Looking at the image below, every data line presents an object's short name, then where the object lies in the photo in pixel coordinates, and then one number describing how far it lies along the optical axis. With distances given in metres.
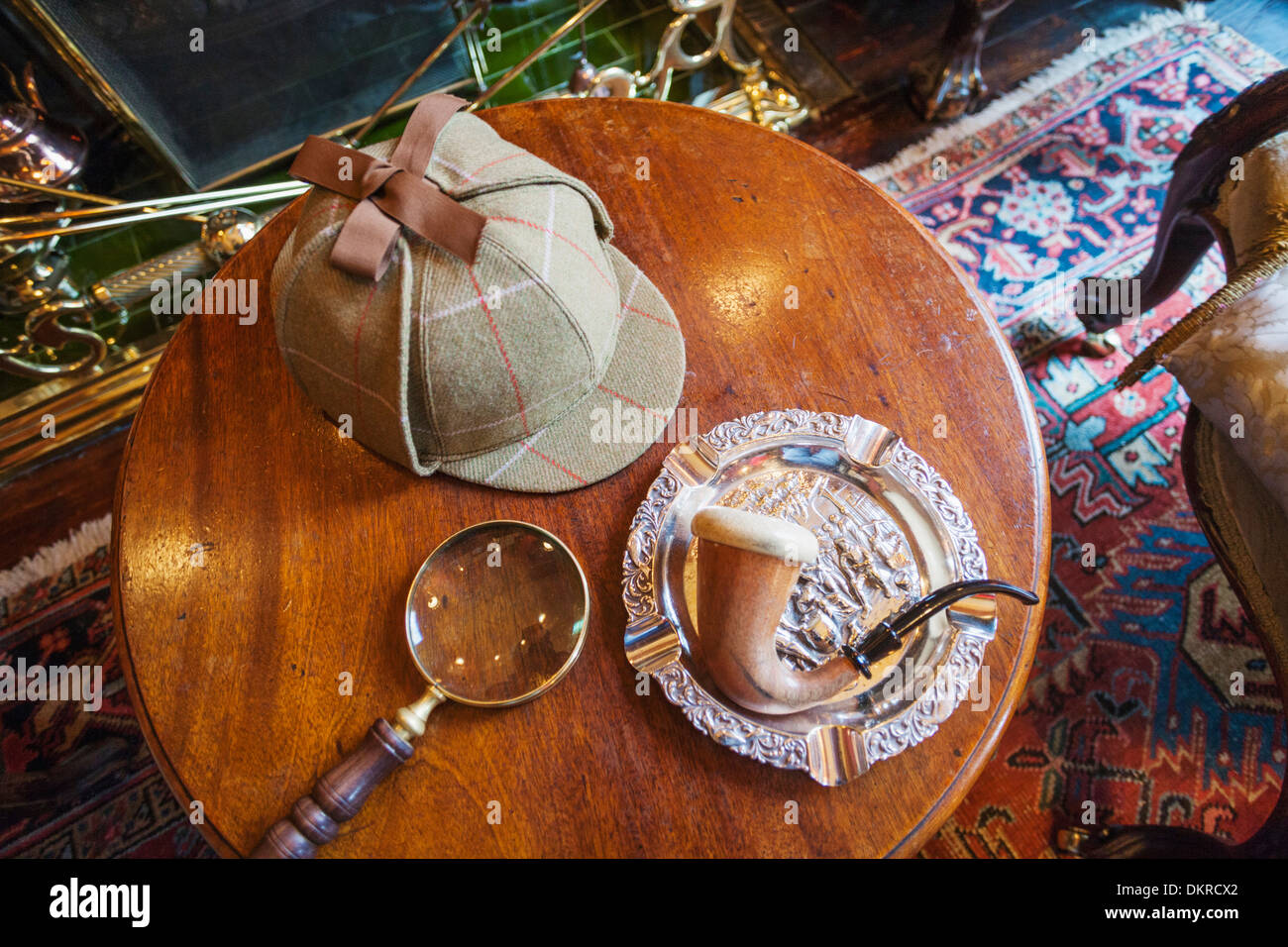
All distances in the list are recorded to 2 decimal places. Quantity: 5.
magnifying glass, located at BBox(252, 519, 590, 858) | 0.59
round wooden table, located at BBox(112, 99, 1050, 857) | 0.61
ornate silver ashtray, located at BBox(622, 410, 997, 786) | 0.62
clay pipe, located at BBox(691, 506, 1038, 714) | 0.52
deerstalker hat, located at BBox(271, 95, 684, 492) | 0.58
